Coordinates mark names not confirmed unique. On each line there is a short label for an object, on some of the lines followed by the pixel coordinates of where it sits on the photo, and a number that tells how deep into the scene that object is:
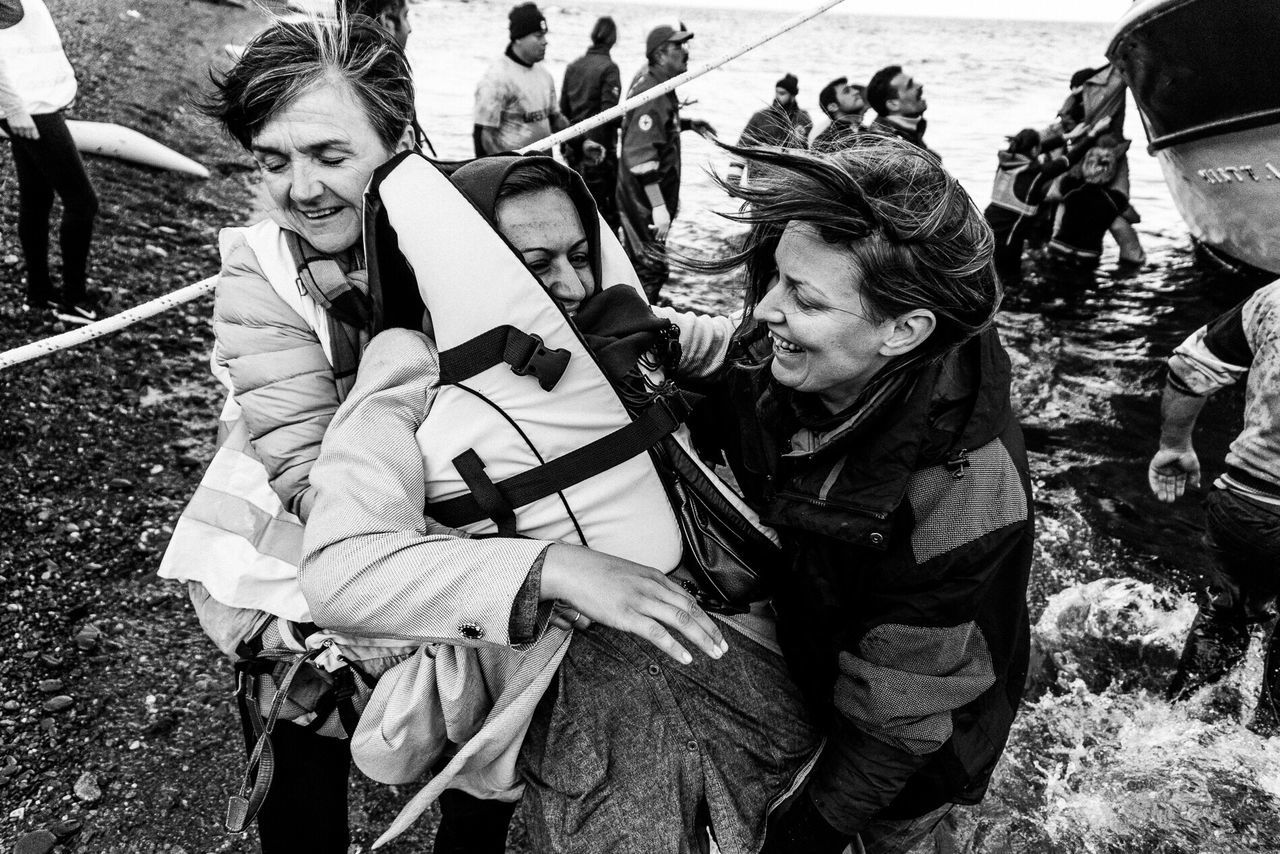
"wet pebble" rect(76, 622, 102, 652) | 3.47
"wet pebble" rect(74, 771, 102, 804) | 2.90
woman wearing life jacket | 1.48
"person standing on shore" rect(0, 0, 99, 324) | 5.00
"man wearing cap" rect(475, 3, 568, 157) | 7.70
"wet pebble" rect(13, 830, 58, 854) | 2.70
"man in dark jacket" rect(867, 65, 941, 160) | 7.51
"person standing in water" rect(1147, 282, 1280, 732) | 2.80
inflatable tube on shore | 8.48
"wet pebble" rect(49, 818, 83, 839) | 2.77
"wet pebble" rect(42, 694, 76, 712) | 3.18
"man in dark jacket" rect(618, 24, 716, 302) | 7.35
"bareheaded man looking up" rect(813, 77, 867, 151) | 8.43
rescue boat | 5.12
